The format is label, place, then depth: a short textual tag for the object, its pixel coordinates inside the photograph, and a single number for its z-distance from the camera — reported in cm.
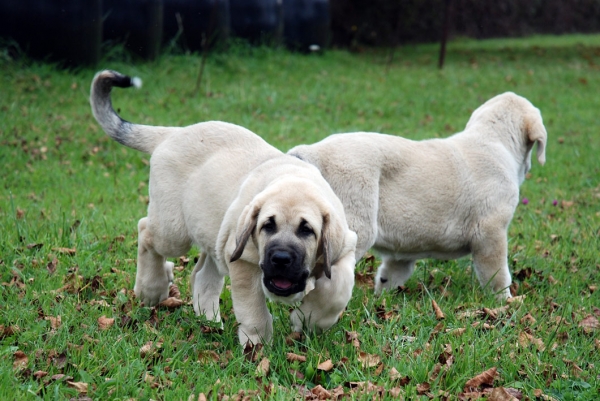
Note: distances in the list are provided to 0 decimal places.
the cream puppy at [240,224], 392
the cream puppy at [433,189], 522
